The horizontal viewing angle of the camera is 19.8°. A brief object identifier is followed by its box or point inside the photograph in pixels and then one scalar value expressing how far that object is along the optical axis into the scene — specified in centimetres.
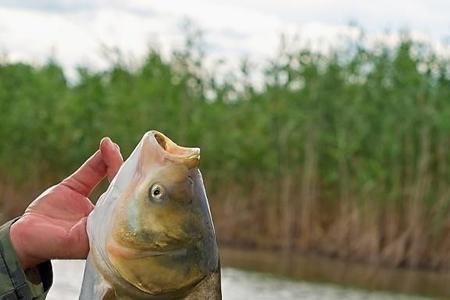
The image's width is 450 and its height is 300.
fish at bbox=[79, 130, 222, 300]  132
